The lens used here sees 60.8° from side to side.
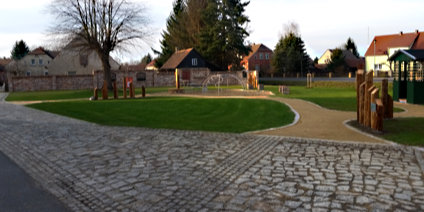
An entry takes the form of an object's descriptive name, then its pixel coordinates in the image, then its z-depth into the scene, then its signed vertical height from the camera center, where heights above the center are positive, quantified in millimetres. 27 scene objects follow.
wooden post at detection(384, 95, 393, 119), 12406 -847
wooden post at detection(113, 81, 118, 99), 24878 -259
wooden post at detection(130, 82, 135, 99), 25188 -108
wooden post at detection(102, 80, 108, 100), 24203 -173
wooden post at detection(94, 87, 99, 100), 24372 -295
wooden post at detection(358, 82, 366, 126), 10875 -565
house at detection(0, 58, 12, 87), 73362 +4186
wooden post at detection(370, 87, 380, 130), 9805 -643
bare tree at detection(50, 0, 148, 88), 32219 +5375
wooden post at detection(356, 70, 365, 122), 11305 +187
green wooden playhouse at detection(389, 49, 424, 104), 17047 +145
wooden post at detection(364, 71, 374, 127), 10414 -368
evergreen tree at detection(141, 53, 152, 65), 122325 +10138
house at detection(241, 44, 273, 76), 85062 +6958
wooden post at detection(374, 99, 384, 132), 9695 -961
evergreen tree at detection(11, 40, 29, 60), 79912 +9309
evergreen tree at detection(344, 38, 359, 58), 82775 +8893
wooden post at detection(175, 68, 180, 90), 32906 +649
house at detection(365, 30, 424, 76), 60344 +6782
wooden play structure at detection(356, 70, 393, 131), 9812 -551
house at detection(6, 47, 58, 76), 67288 +5451
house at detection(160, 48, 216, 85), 49344 +3338
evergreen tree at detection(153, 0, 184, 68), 64812 +9888
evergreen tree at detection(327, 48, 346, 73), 64750 +4189
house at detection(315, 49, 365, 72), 70562 +5136
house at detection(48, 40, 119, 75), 56531 +3992
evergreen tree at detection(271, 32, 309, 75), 61844 +5147
